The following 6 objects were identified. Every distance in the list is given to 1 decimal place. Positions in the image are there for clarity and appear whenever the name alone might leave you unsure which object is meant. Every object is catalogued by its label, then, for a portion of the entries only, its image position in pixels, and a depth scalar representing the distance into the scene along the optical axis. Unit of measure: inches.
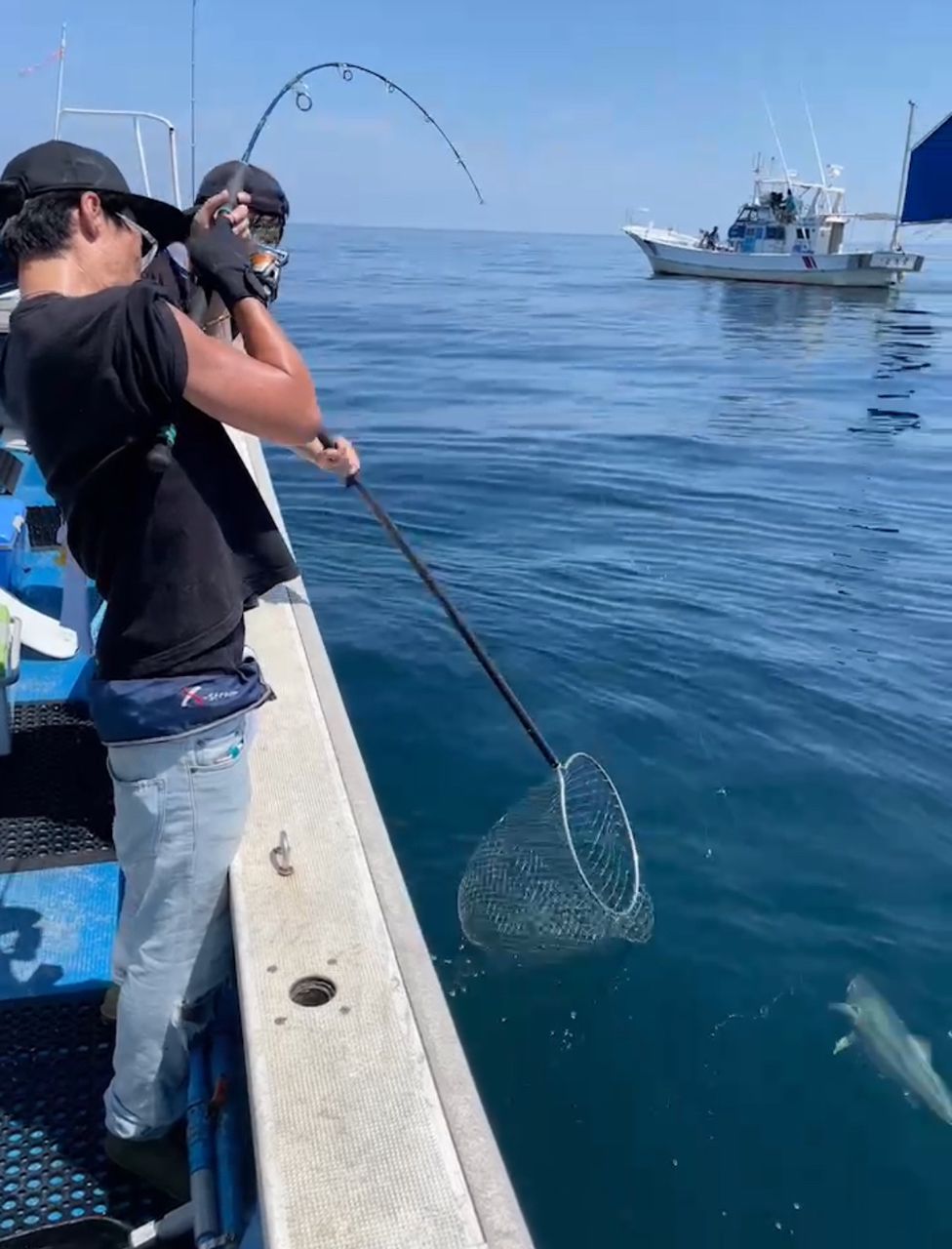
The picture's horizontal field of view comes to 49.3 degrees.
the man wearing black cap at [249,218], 119.0
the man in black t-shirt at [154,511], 79.0
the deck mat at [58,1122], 100.5
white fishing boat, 1971.0
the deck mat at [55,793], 150.0
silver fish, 158.1
